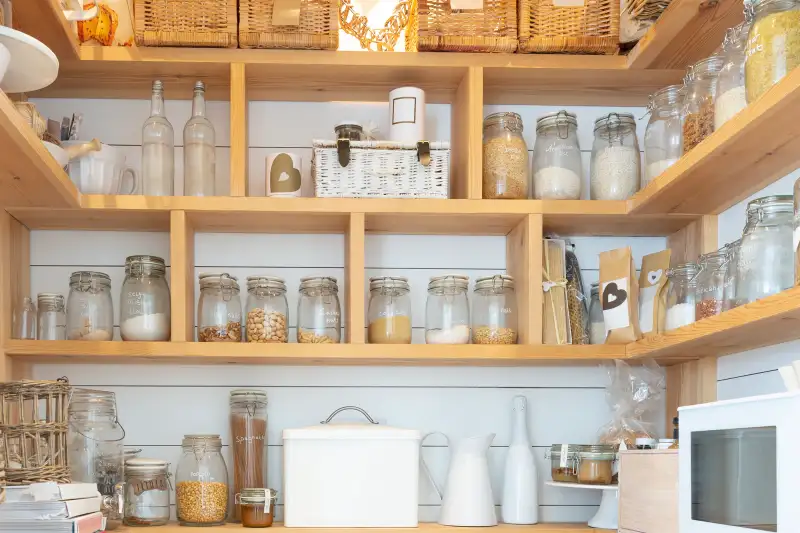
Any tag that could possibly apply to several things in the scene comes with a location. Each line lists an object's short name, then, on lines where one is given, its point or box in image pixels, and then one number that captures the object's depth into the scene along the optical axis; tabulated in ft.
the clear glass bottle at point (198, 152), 8.28
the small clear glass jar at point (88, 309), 8.05
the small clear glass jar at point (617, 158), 8.20
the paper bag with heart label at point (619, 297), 7.75
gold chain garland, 8.52
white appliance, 4.00
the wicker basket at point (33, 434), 6.12
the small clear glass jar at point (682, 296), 6.89
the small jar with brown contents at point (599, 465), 7.72
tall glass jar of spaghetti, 8.17
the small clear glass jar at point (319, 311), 8.11
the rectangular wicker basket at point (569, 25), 8.27
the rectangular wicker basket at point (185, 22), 8.15
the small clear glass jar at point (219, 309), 8.05
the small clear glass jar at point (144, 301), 8.01
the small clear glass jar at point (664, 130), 7.30
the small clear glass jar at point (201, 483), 7.88
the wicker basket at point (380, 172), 8.16
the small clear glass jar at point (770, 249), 5.49
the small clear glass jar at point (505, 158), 8.28
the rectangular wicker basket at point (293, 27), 8.18
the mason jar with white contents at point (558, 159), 8.30
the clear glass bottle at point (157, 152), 8.21
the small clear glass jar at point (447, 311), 8.17
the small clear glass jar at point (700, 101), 6.64
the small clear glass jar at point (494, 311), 8.18
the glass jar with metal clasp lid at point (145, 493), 7.86
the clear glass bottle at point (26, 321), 8.16
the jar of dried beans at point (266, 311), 8.08
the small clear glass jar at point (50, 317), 8.18
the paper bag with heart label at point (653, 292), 7.62
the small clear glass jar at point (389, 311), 8.12
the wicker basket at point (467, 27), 8.21
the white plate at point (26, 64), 5.41
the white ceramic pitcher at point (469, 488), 8.03
